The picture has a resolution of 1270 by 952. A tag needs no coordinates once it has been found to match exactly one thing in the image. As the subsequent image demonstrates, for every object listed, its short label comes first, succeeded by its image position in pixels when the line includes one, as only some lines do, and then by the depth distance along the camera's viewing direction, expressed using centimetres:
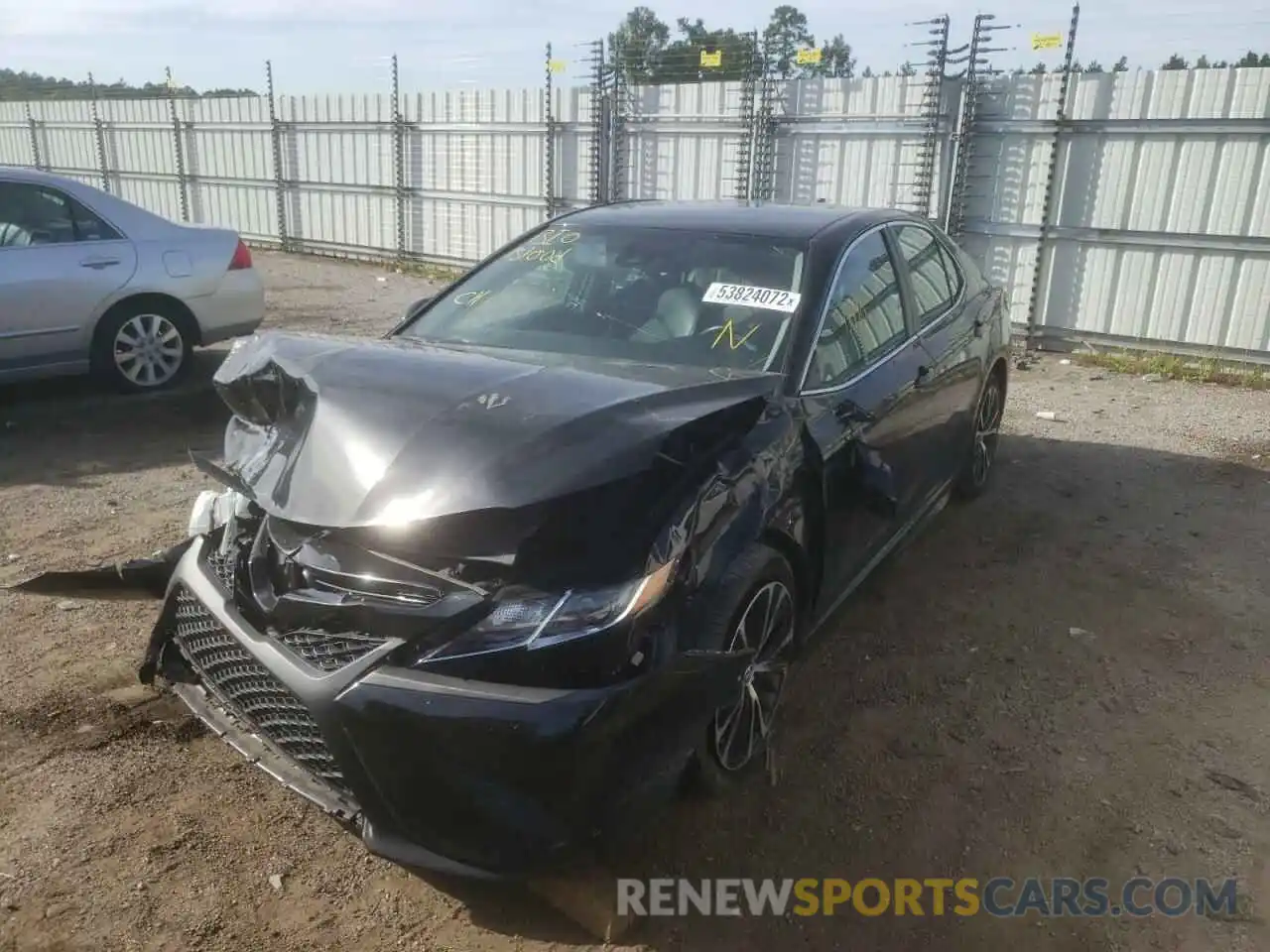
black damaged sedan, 229
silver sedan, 661
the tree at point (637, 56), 1312
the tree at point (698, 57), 1202
